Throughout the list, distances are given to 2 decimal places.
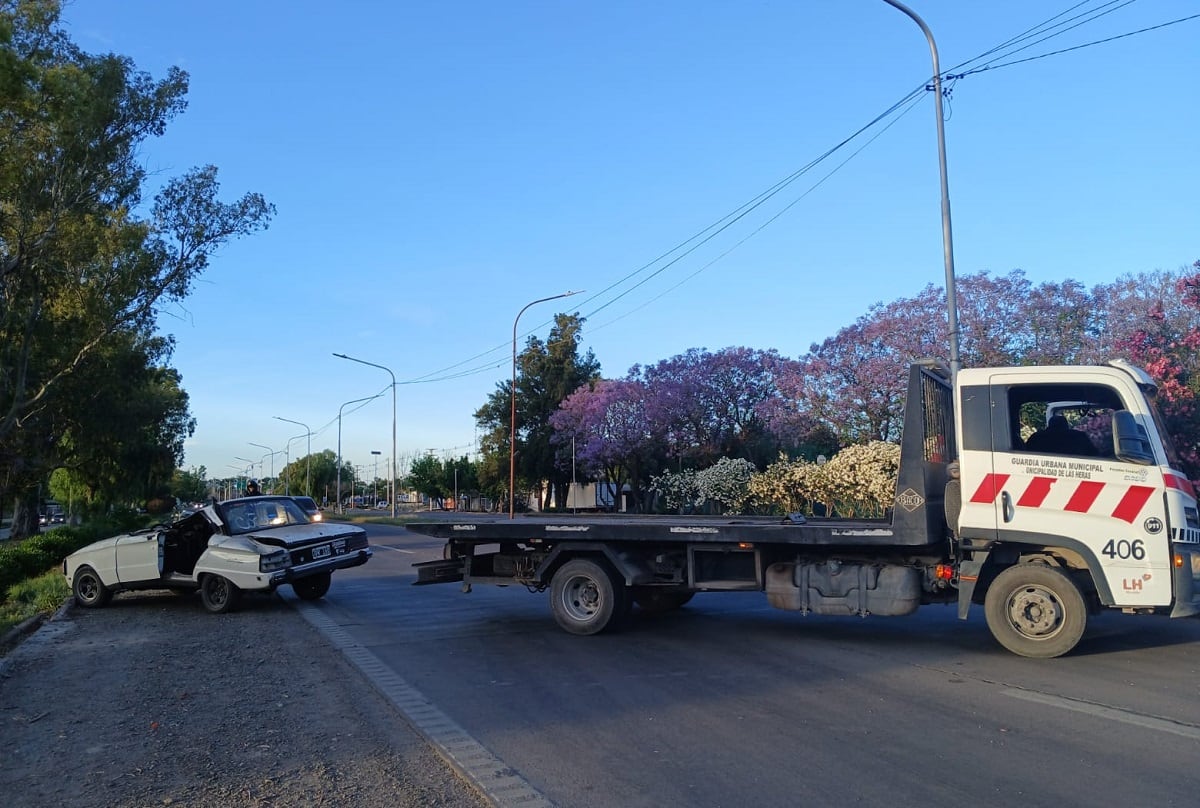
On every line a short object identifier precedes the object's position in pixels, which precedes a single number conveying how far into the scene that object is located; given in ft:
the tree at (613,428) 137.28
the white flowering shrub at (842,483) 60.39
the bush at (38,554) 55.12
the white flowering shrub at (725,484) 78.23
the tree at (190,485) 385.83
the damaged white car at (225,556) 40.55
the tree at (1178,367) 51.57
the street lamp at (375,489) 450.09
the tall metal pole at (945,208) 45.52
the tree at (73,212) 46.60
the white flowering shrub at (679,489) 86.63
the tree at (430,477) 300.81
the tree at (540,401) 191.93
